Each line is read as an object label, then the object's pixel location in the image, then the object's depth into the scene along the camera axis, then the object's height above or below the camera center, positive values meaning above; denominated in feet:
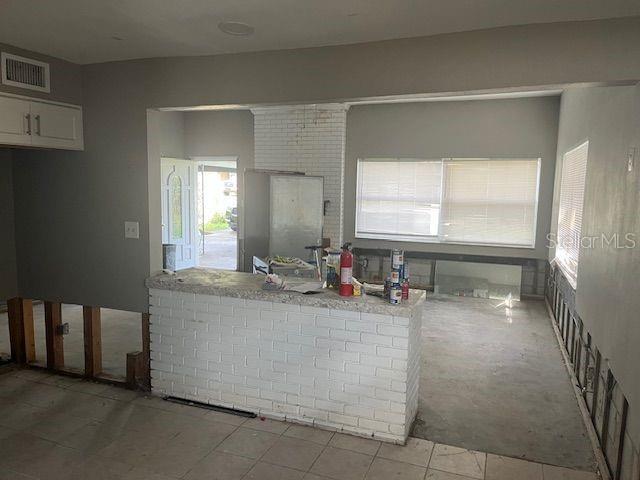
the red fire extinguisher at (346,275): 9.77 -1.63
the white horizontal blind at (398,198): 23.25 -0.06
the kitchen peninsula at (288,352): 9.32 -3.33
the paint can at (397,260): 9.41 -1.25
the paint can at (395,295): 9.21 -1.90
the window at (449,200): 22.08 -0.09
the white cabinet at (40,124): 10.06 +1.46
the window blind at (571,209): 14.16 -0.28
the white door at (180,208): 24.38 -0.85
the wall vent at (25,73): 10.02 +2.53
